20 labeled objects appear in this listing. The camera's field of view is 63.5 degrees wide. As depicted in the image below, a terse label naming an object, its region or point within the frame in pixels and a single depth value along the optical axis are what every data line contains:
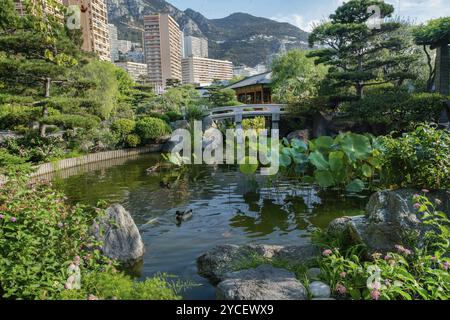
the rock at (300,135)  17.39
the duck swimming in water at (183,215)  6.54
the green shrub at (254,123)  20.05
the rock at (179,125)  21.47
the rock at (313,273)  3.61
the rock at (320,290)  3.28
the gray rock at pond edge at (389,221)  3.71
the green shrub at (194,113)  22.81
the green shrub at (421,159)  3.79
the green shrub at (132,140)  18.02
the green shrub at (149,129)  18.56
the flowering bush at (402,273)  2.76
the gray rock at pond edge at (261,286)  3.22
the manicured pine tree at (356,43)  15.86
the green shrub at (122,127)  18.08
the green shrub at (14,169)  3.92
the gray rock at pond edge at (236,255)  4.25
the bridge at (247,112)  20.77
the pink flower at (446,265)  2.94
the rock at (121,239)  4.68
